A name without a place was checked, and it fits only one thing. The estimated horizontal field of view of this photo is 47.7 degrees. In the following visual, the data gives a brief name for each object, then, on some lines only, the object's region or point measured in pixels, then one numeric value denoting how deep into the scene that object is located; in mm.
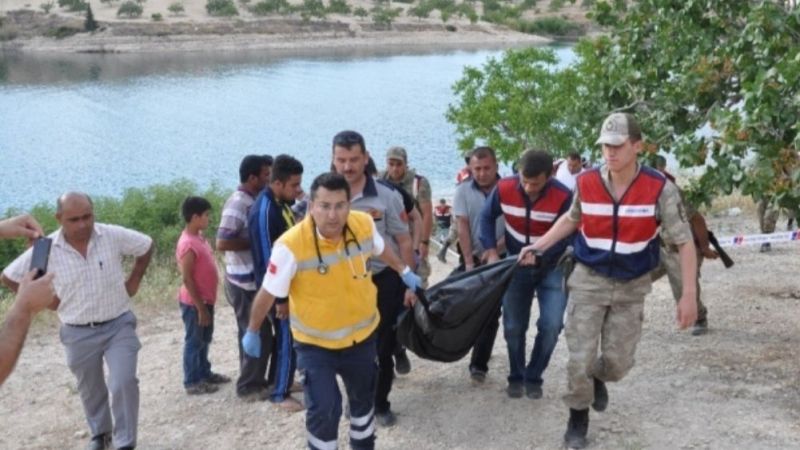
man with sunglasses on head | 5367
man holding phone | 3258
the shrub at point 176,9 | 77750
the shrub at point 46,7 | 78062
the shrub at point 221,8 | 77625
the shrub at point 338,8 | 83912
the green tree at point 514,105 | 18875
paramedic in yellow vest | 4559
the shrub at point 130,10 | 75688
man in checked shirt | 5332
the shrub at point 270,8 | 80188
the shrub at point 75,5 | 78062
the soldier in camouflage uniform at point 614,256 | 4914
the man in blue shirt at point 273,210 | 5805
